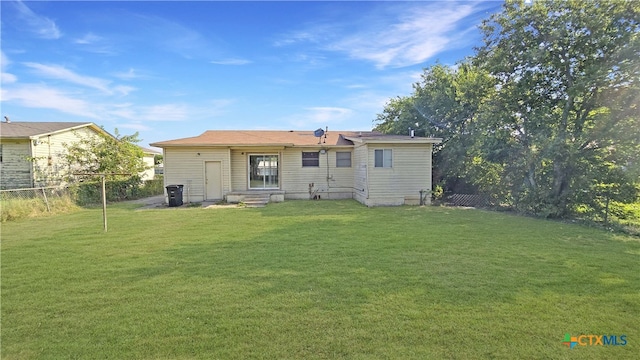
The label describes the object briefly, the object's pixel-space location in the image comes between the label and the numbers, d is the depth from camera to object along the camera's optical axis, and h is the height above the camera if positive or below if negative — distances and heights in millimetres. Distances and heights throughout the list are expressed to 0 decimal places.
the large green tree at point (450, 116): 13070 +3095
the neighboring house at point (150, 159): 23262 +1453
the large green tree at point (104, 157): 14562 +1040
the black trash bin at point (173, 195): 12195 -798
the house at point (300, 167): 12172 +352
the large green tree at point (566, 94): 8930 +2669
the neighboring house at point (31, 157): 14312 +1102
